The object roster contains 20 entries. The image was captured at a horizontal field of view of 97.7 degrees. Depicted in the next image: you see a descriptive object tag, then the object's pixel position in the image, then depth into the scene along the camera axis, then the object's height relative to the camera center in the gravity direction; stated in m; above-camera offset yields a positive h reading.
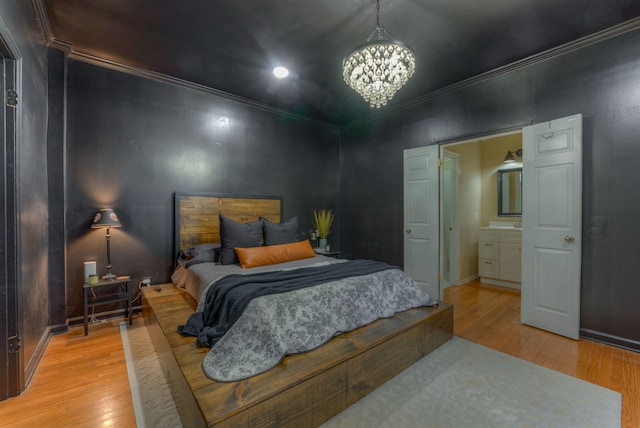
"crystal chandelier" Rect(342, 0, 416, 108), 2.06 +1.10
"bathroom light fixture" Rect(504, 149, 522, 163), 4.62 +0.91
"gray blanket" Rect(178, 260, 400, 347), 1.87 -0.57
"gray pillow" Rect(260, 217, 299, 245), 3.38 -0.27
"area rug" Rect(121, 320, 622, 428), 1.60 -1.20
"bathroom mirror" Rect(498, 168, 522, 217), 4.67 +0.31
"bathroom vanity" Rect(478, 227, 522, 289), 4.29 -0.73
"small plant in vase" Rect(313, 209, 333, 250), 4.74 -0.20
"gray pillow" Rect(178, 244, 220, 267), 3.06 -0.49
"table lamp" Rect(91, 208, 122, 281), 2.76 -0.10
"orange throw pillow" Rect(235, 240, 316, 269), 2.93 -0.47
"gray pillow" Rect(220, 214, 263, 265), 3.05 -0.30
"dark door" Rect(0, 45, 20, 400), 1.72 -0.17
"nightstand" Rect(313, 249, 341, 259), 4.28 -0.64
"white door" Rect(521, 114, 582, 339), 2.62 -0.15
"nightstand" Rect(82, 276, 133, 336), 2.68 -0.88
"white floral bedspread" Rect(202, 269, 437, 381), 1.60 -0.75
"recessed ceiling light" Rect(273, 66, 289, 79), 3.13 +1.60
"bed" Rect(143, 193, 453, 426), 1.34 -0.90
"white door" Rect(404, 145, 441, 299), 3.71 -0.09
